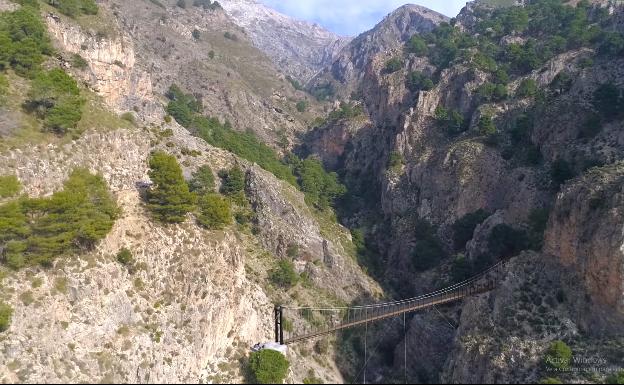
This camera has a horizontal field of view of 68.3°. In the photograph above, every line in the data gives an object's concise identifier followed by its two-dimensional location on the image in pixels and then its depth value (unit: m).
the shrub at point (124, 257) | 38.66
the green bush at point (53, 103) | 41.99
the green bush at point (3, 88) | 39.84
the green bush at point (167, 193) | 43.50
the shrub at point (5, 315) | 30.12
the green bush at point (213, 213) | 46.16
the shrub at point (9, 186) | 34.78
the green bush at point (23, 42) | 43.38
